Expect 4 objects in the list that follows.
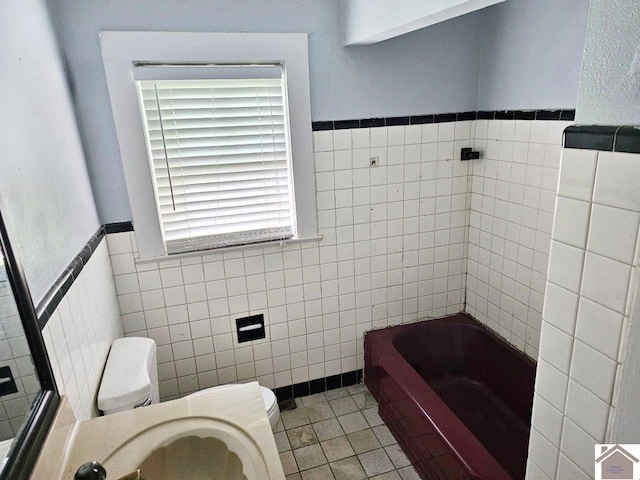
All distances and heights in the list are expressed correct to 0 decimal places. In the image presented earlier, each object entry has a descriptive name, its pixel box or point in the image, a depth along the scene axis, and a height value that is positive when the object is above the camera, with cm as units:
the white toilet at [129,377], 153 -95
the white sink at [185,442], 111 -87
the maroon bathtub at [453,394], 180 -151
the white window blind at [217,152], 199 -15
